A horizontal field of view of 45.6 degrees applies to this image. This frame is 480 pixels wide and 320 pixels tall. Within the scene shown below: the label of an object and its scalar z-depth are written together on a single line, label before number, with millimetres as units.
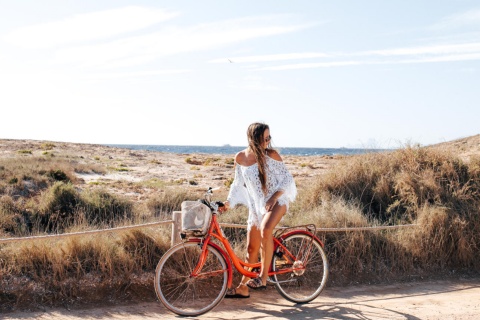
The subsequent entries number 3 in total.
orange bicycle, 5973
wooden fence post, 6945
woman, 6176
